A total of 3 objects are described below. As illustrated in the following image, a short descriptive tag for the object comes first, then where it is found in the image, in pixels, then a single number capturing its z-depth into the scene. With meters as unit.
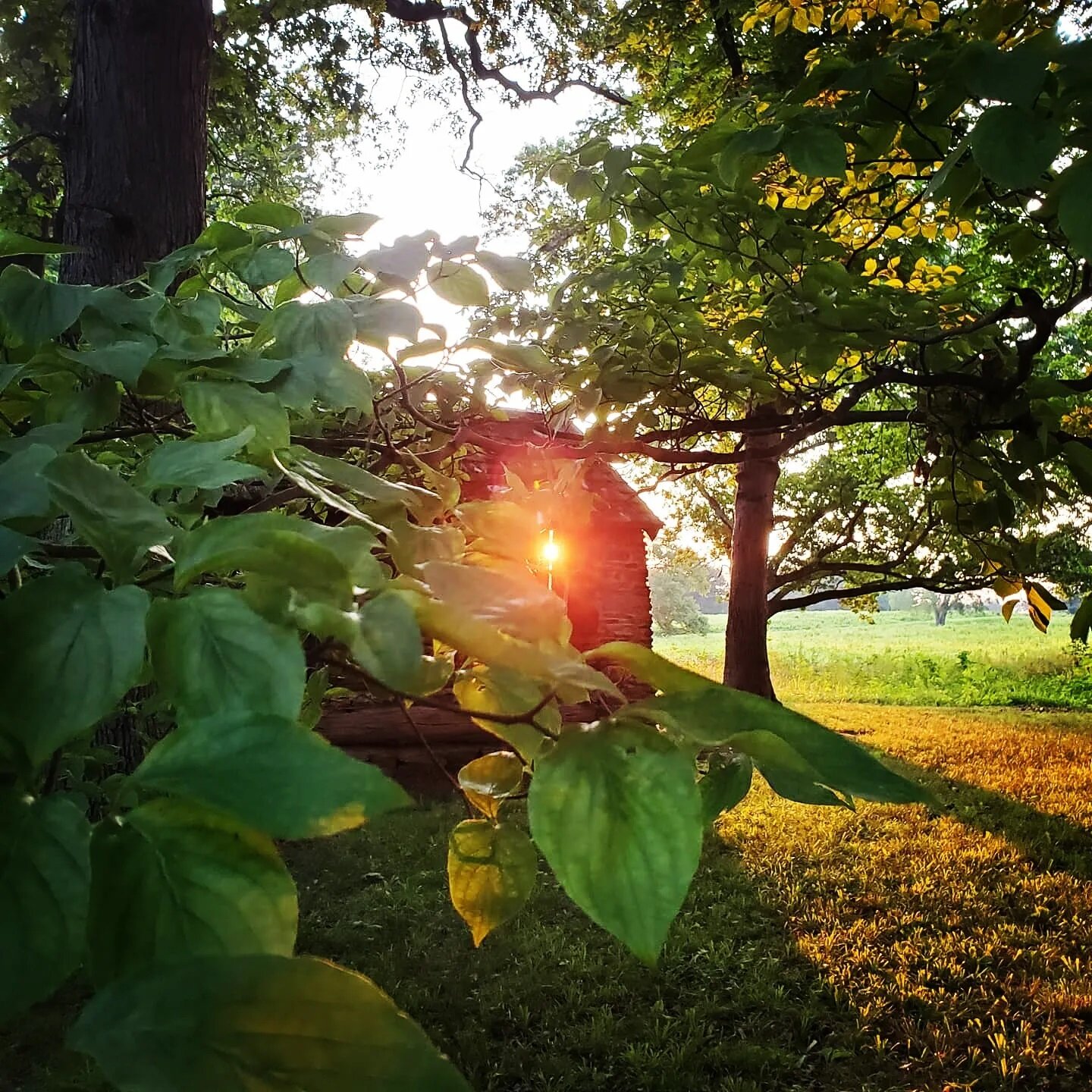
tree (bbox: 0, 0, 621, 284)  3.03
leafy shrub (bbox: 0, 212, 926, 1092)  0.31
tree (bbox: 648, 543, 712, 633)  48.31
